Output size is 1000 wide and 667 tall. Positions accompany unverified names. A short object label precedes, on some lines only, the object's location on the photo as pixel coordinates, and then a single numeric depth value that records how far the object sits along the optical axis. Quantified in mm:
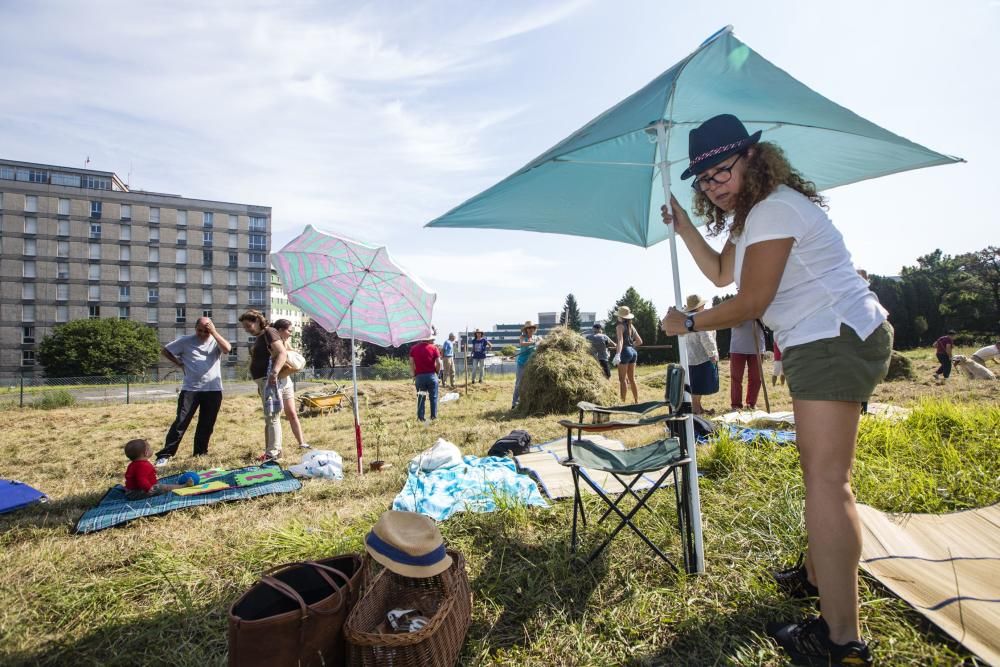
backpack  5207
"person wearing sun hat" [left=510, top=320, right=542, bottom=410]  9633
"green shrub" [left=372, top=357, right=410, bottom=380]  23708
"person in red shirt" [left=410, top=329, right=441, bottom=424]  7891
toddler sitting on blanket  3996
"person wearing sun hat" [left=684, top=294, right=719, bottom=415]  6191
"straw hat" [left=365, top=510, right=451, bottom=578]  1867
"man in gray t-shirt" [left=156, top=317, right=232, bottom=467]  5715
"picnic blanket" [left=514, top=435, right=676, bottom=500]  3795
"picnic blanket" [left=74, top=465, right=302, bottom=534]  3542
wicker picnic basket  1648
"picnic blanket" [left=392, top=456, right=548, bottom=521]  3410
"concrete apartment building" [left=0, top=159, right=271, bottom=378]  53875
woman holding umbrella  1582
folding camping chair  2371
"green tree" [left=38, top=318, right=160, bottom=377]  40031
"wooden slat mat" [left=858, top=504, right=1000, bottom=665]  1799
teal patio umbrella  2379
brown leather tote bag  1562
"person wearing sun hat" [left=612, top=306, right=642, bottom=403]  8609
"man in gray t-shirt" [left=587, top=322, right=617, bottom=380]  10102
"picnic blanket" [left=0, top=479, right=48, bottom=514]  3900
